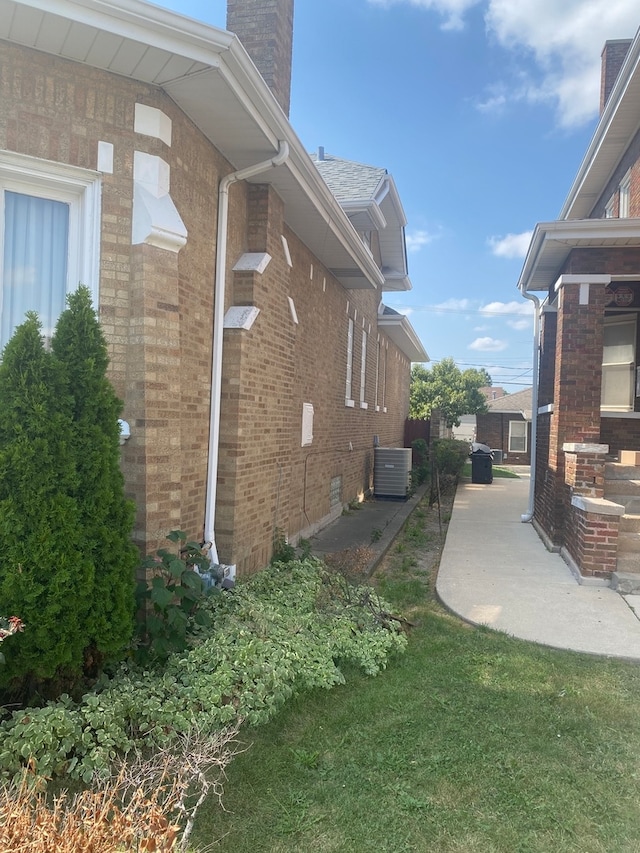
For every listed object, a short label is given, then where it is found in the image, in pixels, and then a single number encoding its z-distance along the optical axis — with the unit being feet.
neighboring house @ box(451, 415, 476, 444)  157.15
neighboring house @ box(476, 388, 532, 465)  108.88
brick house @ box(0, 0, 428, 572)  11.83
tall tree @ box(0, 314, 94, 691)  9.10
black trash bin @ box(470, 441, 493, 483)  58.95
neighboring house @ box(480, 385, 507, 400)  217.52
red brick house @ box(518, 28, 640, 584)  21.13
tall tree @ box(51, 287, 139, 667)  9.87
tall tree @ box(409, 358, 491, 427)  122.42
